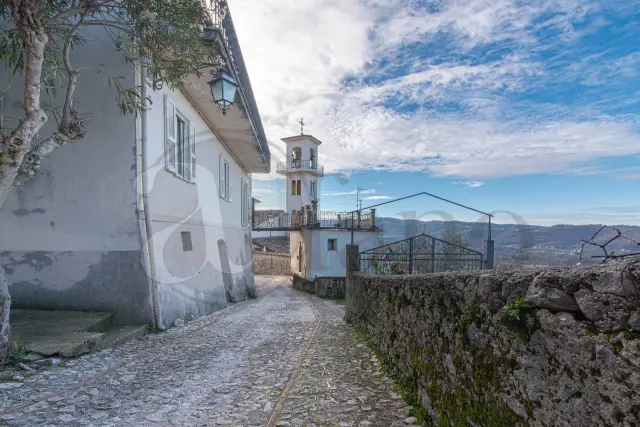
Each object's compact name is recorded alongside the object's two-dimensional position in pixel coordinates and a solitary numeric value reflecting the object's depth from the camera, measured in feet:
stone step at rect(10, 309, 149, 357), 13.85
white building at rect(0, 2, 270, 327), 19.03
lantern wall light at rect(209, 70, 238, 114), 21.25
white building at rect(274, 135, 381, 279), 80.74
